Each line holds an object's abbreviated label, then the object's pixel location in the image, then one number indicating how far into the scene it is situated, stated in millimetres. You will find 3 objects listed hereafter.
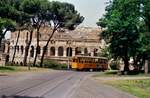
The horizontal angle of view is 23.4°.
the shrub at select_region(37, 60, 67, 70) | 86328
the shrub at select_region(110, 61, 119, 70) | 85804
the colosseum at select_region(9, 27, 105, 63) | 98061
